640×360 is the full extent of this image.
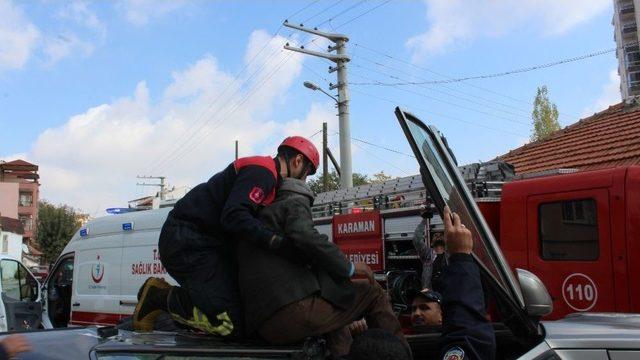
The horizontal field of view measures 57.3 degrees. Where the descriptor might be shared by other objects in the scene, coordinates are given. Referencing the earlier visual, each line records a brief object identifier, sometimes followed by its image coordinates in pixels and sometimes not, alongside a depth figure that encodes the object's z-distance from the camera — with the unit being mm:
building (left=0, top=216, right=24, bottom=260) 52438
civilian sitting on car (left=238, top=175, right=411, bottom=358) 2410
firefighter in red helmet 2531
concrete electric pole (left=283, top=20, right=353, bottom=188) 19328
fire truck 5152
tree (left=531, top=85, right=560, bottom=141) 35375
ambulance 9594
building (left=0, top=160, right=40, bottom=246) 66938
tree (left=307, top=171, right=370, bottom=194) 48250
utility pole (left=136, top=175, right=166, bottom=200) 59719
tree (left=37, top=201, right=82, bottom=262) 57156
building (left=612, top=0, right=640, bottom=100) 68688
